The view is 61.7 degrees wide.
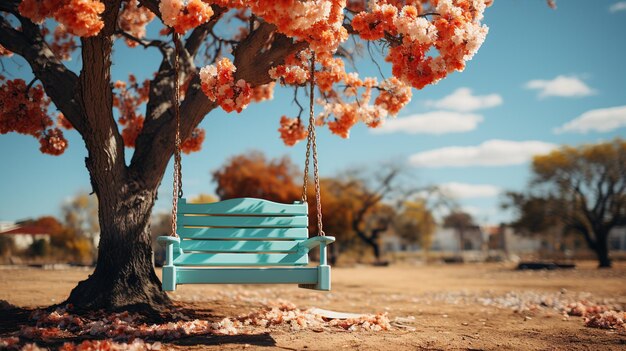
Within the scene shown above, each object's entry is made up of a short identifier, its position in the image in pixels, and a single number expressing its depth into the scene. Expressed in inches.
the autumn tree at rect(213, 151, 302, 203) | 1370.6
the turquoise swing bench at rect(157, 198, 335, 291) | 218.7
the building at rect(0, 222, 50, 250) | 1646.8
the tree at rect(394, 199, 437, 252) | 1880.3
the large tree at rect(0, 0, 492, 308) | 219.0
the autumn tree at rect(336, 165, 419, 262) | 1453.0
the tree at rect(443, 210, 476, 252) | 1825.1
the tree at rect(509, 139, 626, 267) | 1243.8
